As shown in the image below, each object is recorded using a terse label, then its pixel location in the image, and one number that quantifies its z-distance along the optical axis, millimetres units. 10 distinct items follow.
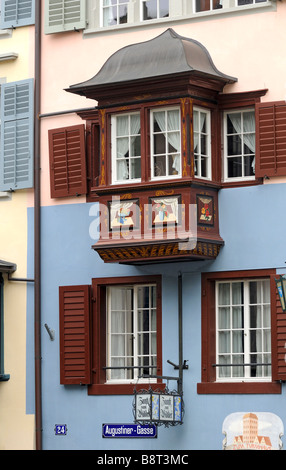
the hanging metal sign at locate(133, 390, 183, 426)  24375
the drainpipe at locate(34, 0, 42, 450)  26422
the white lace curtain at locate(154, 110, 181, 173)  25016
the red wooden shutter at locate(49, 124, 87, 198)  26422
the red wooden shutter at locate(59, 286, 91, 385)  25922
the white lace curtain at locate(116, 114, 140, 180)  25484
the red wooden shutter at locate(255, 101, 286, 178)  24469
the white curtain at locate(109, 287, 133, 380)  26016
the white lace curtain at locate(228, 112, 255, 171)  25202
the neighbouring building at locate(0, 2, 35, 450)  26734
